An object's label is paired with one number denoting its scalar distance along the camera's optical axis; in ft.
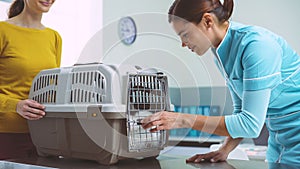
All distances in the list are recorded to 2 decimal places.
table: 3.09
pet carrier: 3.07
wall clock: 9.62
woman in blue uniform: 3.07
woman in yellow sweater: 4.19
